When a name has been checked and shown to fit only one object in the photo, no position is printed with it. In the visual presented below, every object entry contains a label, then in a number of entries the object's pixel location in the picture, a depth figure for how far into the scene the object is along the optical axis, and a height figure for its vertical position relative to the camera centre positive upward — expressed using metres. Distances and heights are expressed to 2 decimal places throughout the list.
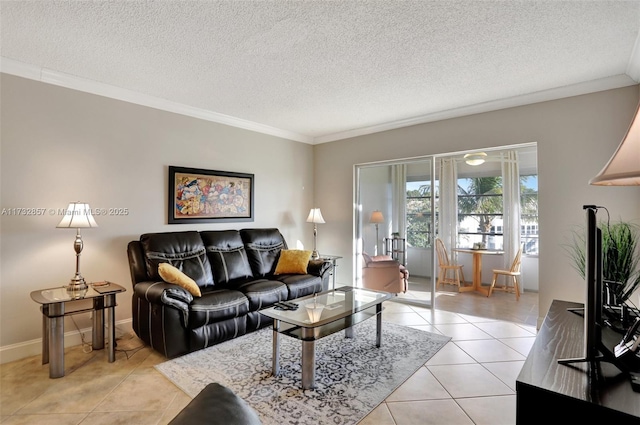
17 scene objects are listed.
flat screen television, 1.15 -0.29
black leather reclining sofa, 2.86 -0.76
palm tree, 5.95 +0.32
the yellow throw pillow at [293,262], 4.29 -0.61
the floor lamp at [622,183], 0.93 +0.12
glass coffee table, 2.41 -0.83
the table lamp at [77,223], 2.81 -0.06
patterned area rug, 2.15 -1.27
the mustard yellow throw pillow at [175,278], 3.07 -0.59
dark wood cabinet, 0.92 -0.53
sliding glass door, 4.67 +0.05
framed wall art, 3.98 +0.28
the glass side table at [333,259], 4.86 -0.66
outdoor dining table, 5.50 -0.86
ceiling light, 5.50 +1.04
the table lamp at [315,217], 5.14 +0.00
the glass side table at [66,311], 2.53 -0.81
